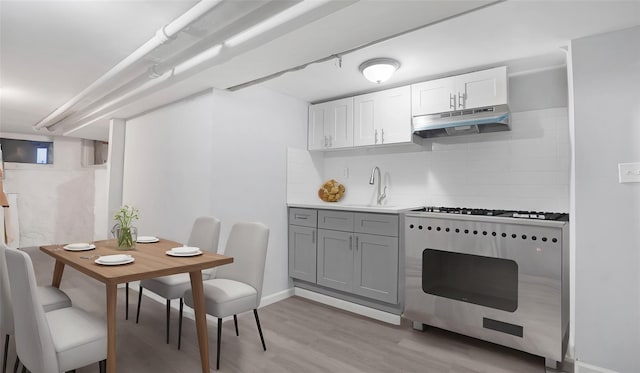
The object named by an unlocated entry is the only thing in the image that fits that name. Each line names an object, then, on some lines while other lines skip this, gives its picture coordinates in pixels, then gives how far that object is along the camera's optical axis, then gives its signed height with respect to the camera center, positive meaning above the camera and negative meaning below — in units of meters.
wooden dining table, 1.66 -0.43
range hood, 2.68 +0.63
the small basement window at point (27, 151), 6.29 +0.76
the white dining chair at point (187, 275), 2.59 -0.69
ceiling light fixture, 2.65 +1.02
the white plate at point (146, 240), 2.71 -0.40
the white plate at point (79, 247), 2.34 -0.41
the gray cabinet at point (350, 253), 2.99 -0.58
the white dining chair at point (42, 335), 1.42 -0.69
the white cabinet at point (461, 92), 2.71 +0.90
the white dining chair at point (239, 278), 2.21 -0.67
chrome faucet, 3.72 +0.05
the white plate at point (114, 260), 1.90 -0.41
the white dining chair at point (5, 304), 1.84 -0.64
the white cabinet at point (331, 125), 3.66 +0.80
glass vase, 2.38 -0.34
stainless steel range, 2.24 -0.61
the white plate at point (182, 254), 2.18 -0.41
